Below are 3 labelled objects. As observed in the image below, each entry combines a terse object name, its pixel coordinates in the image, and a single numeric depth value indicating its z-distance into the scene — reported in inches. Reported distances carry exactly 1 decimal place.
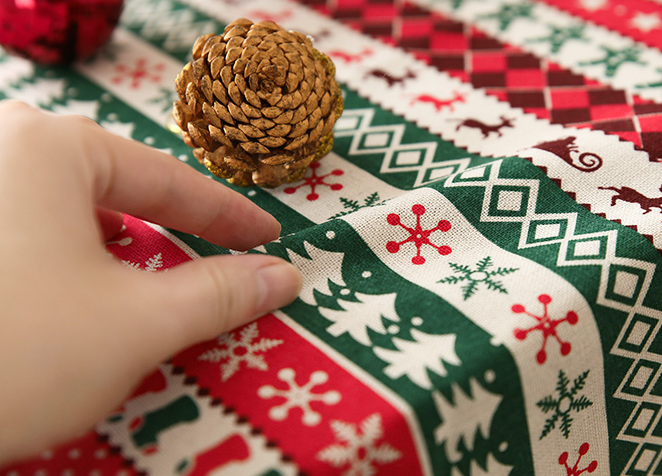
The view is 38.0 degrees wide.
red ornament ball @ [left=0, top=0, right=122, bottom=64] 13.5
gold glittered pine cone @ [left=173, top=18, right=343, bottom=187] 10.8
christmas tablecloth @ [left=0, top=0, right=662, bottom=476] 8.8
